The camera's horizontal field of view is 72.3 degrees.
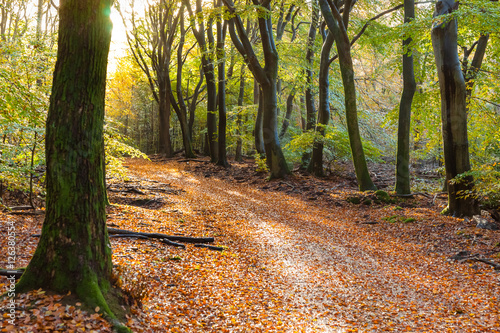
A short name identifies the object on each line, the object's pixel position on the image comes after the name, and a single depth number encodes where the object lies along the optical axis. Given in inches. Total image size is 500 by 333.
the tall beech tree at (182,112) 774.5
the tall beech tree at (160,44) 732.0
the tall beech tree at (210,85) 657.8
